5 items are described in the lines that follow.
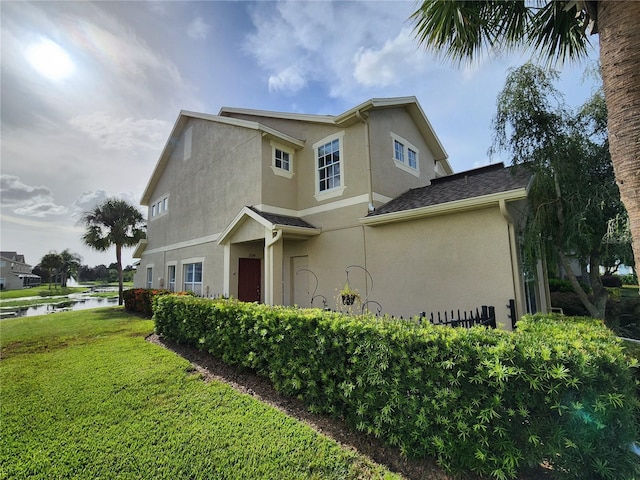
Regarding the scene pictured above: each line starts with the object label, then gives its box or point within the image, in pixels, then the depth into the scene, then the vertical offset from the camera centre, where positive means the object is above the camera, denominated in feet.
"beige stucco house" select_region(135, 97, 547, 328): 24.68 +5.60
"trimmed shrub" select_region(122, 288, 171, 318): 47.94 -4.76
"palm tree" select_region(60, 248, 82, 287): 154.71 +6.98
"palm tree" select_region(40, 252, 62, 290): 143.43 +7.41
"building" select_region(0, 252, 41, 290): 155.84 +2.12
